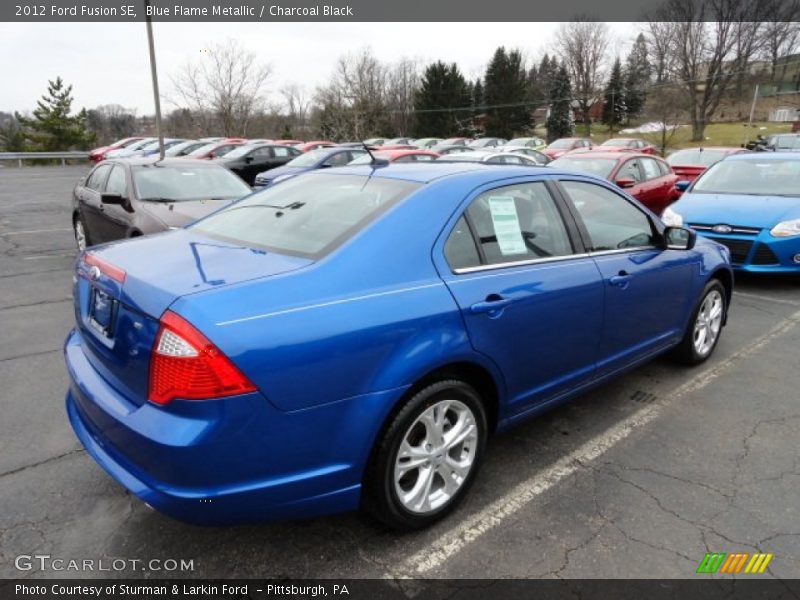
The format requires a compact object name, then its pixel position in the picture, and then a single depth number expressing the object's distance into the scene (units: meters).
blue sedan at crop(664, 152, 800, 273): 6.59
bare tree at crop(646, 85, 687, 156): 35.09
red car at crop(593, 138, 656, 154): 23.68
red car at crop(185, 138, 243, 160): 19.83
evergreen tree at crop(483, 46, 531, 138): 61.09
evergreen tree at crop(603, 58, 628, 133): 60.50
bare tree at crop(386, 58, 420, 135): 62.09
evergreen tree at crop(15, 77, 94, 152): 40.56
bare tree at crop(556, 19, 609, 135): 61.34
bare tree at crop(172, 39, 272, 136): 43.31
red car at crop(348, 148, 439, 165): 13.80
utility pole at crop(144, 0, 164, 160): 12.20
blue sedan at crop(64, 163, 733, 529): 1.98
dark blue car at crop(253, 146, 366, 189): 14.39
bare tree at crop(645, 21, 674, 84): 49.25
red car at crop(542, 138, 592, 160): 24.73
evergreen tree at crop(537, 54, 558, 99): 67.94
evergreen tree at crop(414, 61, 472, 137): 58.75
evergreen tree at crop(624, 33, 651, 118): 56.06
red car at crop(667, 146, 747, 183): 13.03
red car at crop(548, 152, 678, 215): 9.61
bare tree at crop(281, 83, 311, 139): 56.47
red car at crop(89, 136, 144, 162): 27.98
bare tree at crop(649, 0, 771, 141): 47.84
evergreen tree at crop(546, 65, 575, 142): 61.59
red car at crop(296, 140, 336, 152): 19.92
